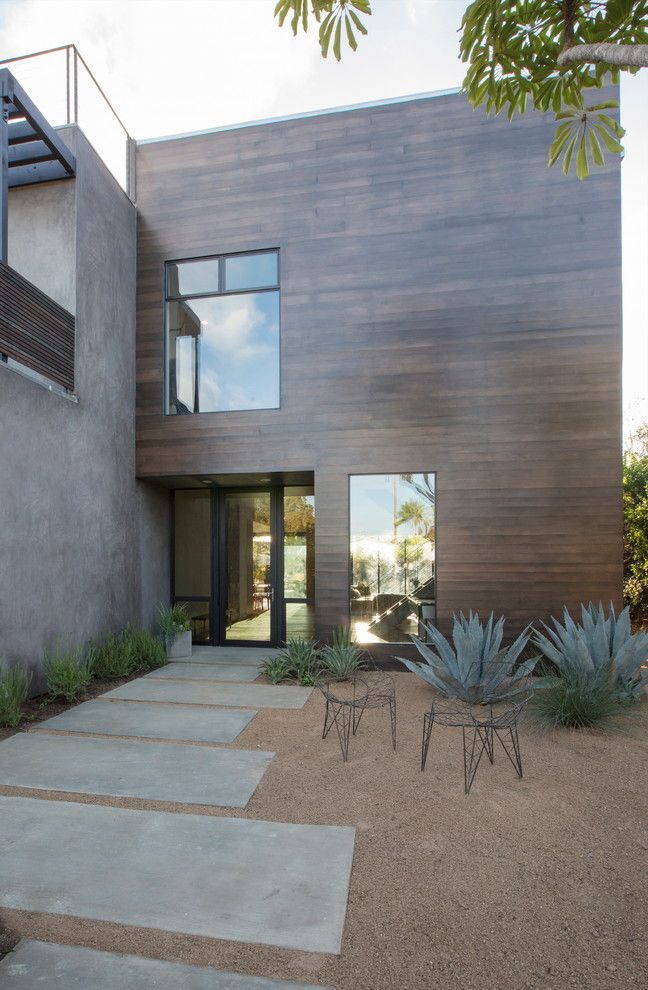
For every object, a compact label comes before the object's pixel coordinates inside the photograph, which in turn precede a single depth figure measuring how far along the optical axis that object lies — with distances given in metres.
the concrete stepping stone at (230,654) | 7.27
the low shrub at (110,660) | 6.23
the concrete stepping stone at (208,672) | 6.38
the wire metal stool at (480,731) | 3.46
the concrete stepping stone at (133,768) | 3.41
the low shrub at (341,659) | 6.12
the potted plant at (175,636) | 7.47
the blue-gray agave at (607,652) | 4.79
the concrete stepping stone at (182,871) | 2.22
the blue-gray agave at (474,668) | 5.03
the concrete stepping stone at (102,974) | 1.89
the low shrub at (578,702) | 4.45
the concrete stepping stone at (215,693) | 5.39
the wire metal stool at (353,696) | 4.10
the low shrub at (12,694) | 4.54
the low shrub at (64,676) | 5.26
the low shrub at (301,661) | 6.07
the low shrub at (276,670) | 6.08
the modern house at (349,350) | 6.36
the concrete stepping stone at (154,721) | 4.50
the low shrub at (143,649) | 6.70
